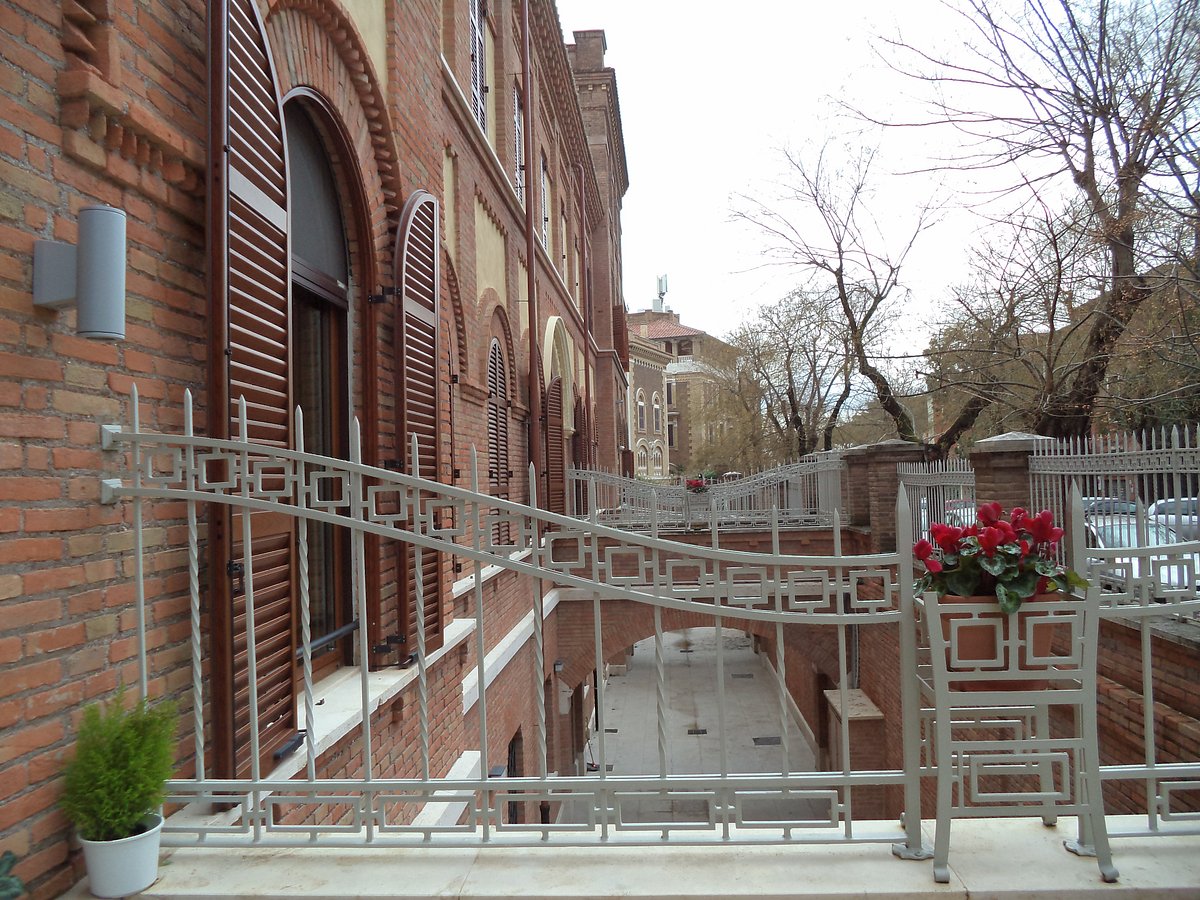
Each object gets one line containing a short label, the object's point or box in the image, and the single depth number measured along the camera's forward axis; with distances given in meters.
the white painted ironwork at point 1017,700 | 2.45
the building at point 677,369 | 61.44
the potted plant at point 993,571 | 2.59
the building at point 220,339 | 2.25
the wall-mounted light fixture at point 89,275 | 2.29
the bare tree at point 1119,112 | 7.55
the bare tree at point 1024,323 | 10.30
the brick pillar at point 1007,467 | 8.34
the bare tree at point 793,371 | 21.97
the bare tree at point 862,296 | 15.16
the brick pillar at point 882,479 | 12.43
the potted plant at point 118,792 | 2.26
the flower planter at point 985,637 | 2.56
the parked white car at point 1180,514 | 5.99
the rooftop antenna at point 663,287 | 73.07
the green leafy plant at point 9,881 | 1.96
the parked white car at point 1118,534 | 6.43
